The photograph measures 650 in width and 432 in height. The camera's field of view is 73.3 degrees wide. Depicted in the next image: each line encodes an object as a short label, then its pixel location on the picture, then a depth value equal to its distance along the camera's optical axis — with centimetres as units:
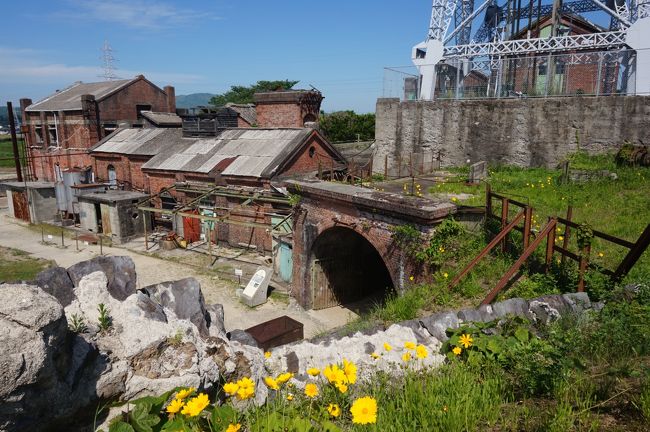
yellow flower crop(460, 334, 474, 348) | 445
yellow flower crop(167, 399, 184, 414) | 279
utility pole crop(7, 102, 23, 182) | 2883
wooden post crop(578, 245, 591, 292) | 665
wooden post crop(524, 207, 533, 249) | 754
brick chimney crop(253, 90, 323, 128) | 2595
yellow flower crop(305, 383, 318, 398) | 295
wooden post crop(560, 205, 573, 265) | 730
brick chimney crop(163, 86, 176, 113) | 3672
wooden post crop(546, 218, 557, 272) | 721
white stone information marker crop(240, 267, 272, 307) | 1448
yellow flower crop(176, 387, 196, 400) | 294
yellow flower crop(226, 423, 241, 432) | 259
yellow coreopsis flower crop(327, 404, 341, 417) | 290
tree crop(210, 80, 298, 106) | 6068
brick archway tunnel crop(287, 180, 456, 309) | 938
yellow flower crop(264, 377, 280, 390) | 311
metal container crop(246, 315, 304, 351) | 987
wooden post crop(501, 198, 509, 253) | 825
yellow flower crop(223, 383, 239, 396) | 293
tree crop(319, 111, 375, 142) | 3800
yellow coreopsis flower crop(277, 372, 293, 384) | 319
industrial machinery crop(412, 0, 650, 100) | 1441
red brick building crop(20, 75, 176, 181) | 3186
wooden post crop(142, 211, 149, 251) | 2068
